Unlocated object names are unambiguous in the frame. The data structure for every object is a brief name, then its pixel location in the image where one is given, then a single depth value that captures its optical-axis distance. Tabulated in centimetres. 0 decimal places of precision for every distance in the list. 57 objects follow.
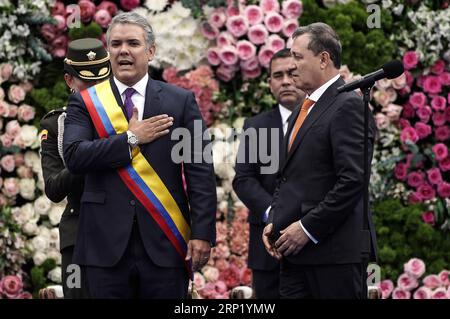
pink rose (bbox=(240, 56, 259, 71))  1661
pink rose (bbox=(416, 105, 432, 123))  1658
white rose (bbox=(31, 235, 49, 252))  1600
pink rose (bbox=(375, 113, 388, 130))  1656
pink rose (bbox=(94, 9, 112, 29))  1664
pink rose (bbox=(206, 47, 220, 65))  1667
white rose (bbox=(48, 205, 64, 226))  1616
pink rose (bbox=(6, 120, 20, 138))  1623
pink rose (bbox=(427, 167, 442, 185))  1634
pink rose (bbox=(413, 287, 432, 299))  1598
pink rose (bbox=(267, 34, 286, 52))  1648
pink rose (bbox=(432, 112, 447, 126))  1664
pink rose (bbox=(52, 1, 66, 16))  1667
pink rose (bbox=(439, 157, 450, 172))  1645
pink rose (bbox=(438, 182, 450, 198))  1637
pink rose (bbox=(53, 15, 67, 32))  1659
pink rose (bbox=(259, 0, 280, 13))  1672
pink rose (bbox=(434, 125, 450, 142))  1659
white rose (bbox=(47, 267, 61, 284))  1593
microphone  970
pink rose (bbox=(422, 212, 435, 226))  1622
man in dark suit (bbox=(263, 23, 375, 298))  1024
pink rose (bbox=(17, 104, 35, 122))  1627
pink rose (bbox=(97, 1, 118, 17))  1683
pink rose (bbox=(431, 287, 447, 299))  1593
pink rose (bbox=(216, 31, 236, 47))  1667
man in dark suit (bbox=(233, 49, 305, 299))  1316
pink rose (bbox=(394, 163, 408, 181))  1644
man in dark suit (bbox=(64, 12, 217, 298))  1037
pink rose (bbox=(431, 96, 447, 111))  1661
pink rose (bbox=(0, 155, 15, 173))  1616
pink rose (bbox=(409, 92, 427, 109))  1661
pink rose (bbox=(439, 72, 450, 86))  1672
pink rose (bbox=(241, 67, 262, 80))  1669
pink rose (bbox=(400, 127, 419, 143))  1645
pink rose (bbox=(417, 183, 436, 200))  1639
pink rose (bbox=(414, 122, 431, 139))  1650
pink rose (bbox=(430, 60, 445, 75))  1678
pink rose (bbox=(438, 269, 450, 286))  1606
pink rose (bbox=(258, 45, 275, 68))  1650
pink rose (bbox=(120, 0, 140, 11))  1695
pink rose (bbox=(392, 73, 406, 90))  1662
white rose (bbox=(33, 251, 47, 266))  1599
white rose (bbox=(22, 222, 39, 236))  1605
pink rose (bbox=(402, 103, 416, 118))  1673
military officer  1125
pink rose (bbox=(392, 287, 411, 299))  1612
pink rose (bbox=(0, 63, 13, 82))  1631
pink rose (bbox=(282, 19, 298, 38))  1666
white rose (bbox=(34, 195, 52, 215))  1614
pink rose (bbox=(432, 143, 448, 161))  1641
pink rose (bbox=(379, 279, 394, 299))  1612
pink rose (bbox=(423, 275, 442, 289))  1603
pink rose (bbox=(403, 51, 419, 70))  1661
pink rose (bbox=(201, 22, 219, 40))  1677
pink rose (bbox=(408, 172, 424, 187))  1642
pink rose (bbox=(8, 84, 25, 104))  1630
